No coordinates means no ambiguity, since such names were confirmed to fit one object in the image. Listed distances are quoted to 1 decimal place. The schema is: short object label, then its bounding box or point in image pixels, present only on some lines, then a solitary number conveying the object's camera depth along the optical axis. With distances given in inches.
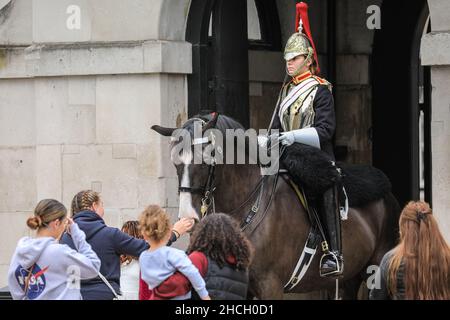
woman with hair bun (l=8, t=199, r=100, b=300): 696.4
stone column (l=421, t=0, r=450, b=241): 860.0
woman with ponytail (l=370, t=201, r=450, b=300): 634.8
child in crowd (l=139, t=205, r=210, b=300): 664.4
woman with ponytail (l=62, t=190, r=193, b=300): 762.8
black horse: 788.0
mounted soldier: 838.5
